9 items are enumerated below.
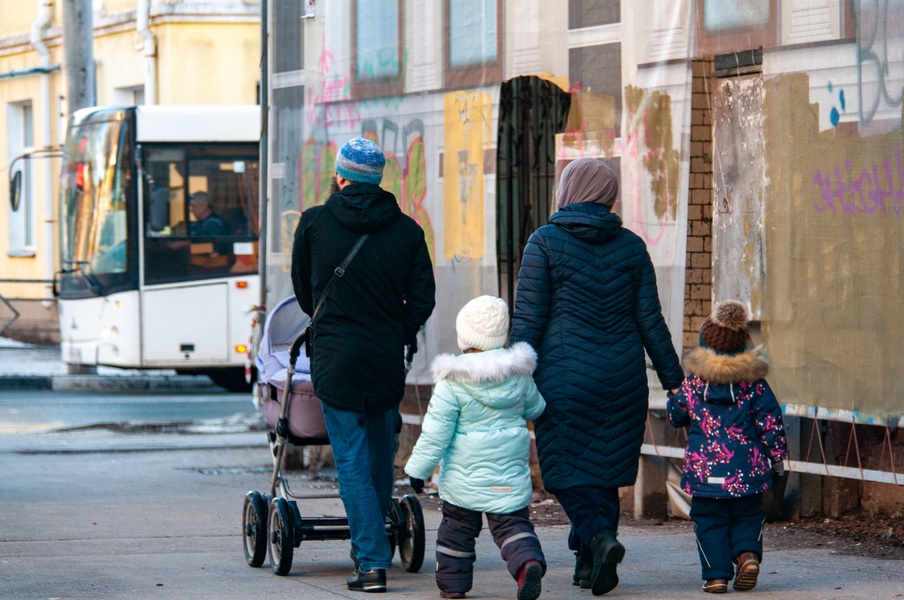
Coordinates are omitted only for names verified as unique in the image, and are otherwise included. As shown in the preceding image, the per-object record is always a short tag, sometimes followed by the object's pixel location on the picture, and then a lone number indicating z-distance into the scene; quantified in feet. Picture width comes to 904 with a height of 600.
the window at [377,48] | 65.57
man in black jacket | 42.60
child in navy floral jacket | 41.70
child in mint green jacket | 40.01
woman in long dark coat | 41.42
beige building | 178.40
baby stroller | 45.39
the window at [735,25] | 50.26
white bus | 122.21
